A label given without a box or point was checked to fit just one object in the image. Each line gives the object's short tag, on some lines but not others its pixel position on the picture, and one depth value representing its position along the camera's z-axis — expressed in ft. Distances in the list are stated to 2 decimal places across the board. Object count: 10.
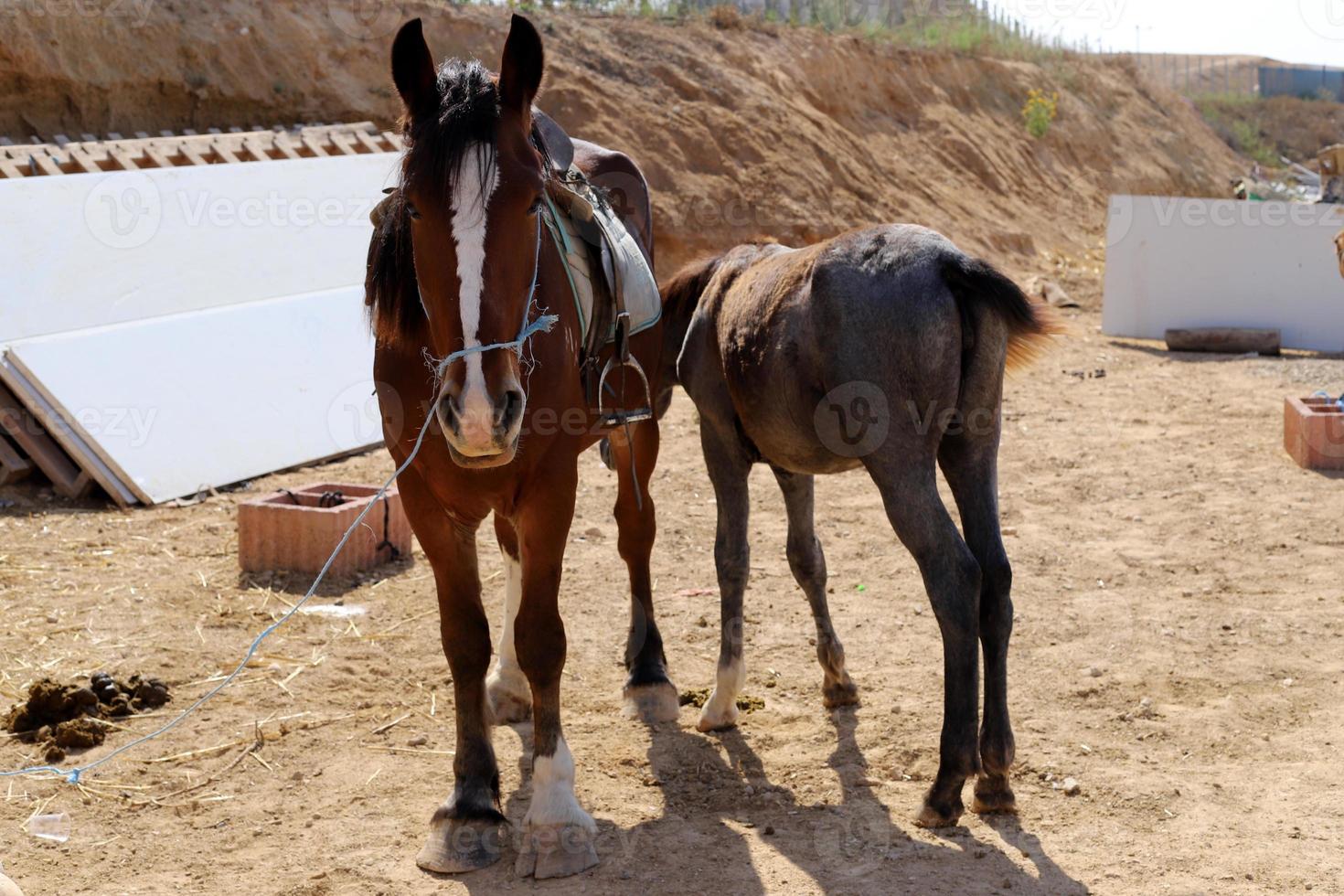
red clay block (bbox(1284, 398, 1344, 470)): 27.07
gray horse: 12.71
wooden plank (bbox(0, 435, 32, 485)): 25.21
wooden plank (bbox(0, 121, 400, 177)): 32.14
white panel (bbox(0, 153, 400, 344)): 27.50
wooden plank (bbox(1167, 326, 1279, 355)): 42.55
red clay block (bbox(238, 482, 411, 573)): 21.18
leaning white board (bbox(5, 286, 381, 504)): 25.49
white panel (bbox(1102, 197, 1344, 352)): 43.52
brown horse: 10.68
